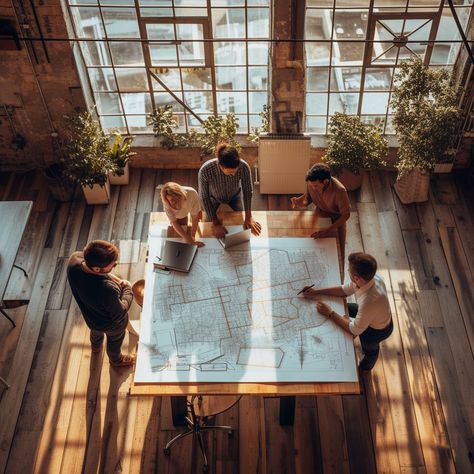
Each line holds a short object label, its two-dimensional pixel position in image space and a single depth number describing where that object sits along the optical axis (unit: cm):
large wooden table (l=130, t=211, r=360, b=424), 366
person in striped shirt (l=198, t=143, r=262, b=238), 466
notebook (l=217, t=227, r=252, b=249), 448
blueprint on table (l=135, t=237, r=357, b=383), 376
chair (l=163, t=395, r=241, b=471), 380
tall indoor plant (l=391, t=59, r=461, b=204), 551
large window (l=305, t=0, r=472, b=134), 558
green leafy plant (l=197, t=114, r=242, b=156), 619
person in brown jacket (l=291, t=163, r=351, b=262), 435
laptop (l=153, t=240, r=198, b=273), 436
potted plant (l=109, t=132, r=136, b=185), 624
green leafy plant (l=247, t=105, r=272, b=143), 625
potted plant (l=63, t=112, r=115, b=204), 591
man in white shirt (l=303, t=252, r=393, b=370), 373
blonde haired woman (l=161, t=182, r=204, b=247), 430
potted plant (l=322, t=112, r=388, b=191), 582
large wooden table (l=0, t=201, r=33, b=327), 482
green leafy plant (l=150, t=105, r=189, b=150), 639
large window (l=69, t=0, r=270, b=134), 568
